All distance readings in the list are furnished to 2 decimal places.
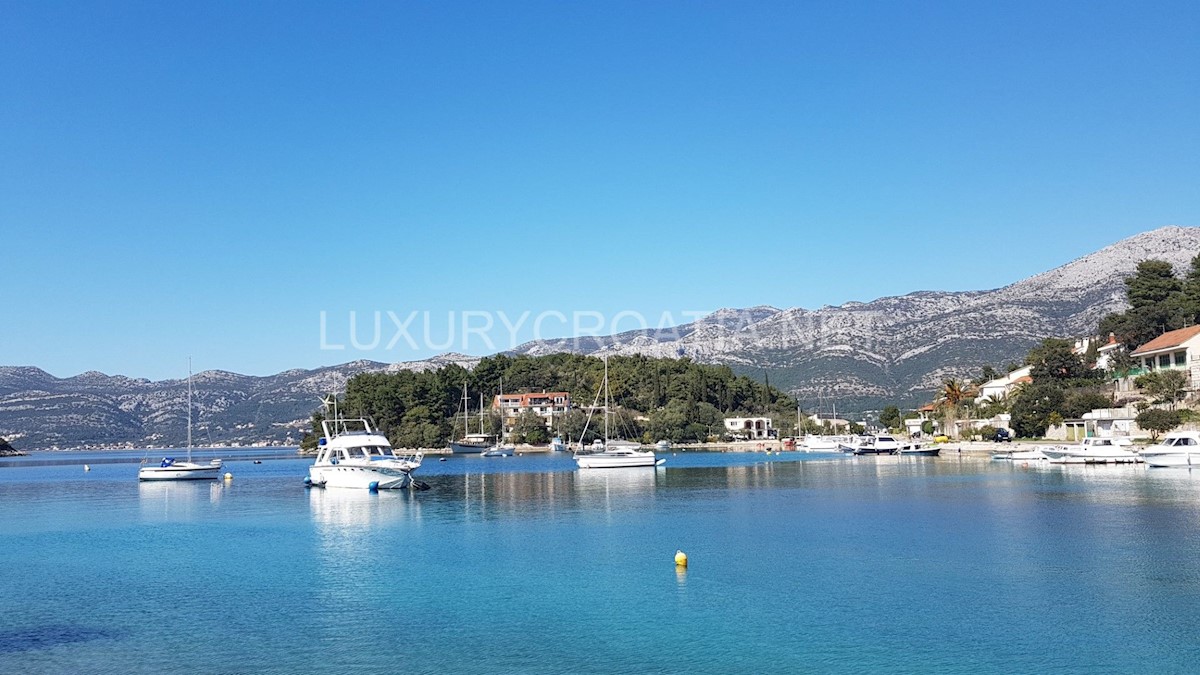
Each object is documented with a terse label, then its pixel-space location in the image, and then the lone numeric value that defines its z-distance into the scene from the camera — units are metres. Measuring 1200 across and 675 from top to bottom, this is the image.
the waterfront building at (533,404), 175.00
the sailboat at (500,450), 141.50
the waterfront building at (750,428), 166.25
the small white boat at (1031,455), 75.25
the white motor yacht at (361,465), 60.03
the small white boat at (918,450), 102.31
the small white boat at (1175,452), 60.94
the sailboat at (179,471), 84.25
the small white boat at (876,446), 110.38
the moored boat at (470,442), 155.75
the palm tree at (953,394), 126.00
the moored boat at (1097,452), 68.94
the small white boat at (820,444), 134.25
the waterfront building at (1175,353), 76.50
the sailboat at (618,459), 86.19
